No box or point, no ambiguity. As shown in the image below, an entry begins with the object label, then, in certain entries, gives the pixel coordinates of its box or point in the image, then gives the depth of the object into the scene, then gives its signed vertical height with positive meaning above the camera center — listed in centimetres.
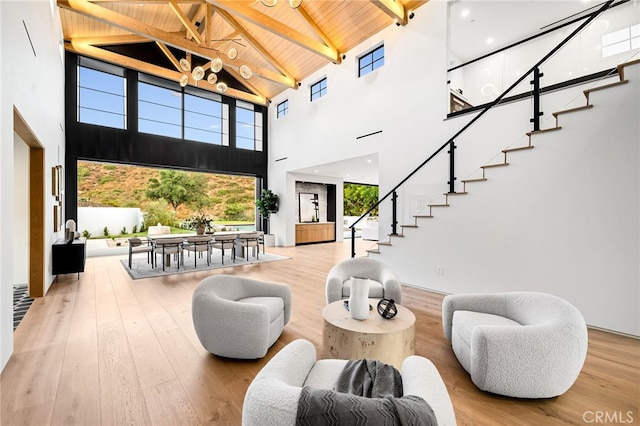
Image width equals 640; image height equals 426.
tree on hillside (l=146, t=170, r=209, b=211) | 1368 +124
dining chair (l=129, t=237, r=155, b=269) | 626 -74
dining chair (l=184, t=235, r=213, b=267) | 627 -71
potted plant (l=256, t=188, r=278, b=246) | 1026 +28
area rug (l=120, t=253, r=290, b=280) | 578 -124
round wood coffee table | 198 -92
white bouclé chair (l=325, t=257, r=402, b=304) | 321 -82
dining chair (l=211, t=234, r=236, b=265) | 684 -71
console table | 493 -79
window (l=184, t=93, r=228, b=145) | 948 +327
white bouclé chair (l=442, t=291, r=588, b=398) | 184 -96
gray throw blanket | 90 -65
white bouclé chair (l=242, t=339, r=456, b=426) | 97 -73
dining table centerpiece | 709 -30
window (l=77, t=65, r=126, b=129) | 767 +326
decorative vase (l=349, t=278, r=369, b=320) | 224 -69
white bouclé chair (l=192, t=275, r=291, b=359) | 236 -96
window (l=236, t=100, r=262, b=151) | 1056 +332
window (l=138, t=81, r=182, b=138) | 857 +326
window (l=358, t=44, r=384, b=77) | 696 +391
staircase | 293 -9
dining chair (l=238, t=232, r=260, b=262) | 720 -67
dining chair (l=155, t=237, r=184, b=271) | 613 -77
